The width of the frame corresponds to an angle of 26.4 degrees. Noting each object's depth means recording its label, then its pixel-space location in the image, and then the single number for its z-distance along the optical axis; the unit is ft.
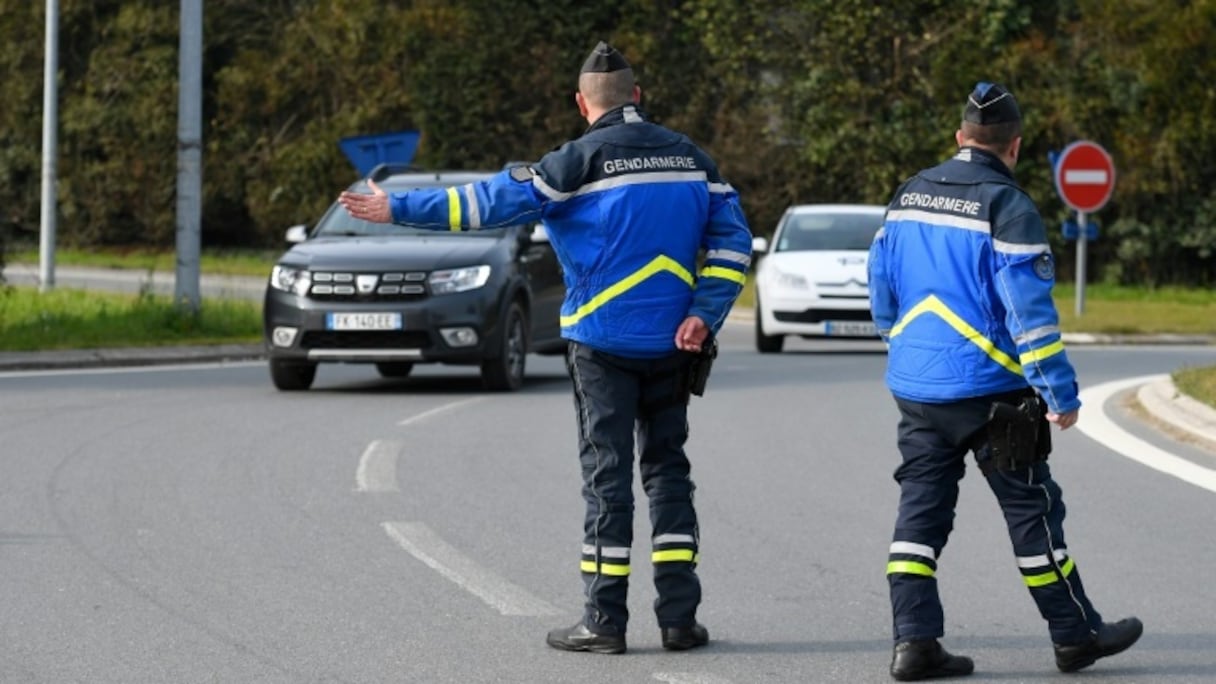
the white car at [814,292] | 84.79
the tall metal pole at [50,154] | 108.06
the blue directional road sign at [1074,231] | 106.83
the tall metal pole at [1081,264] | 104.88
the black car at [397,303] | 60.90
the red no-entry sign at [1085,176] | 103.14
